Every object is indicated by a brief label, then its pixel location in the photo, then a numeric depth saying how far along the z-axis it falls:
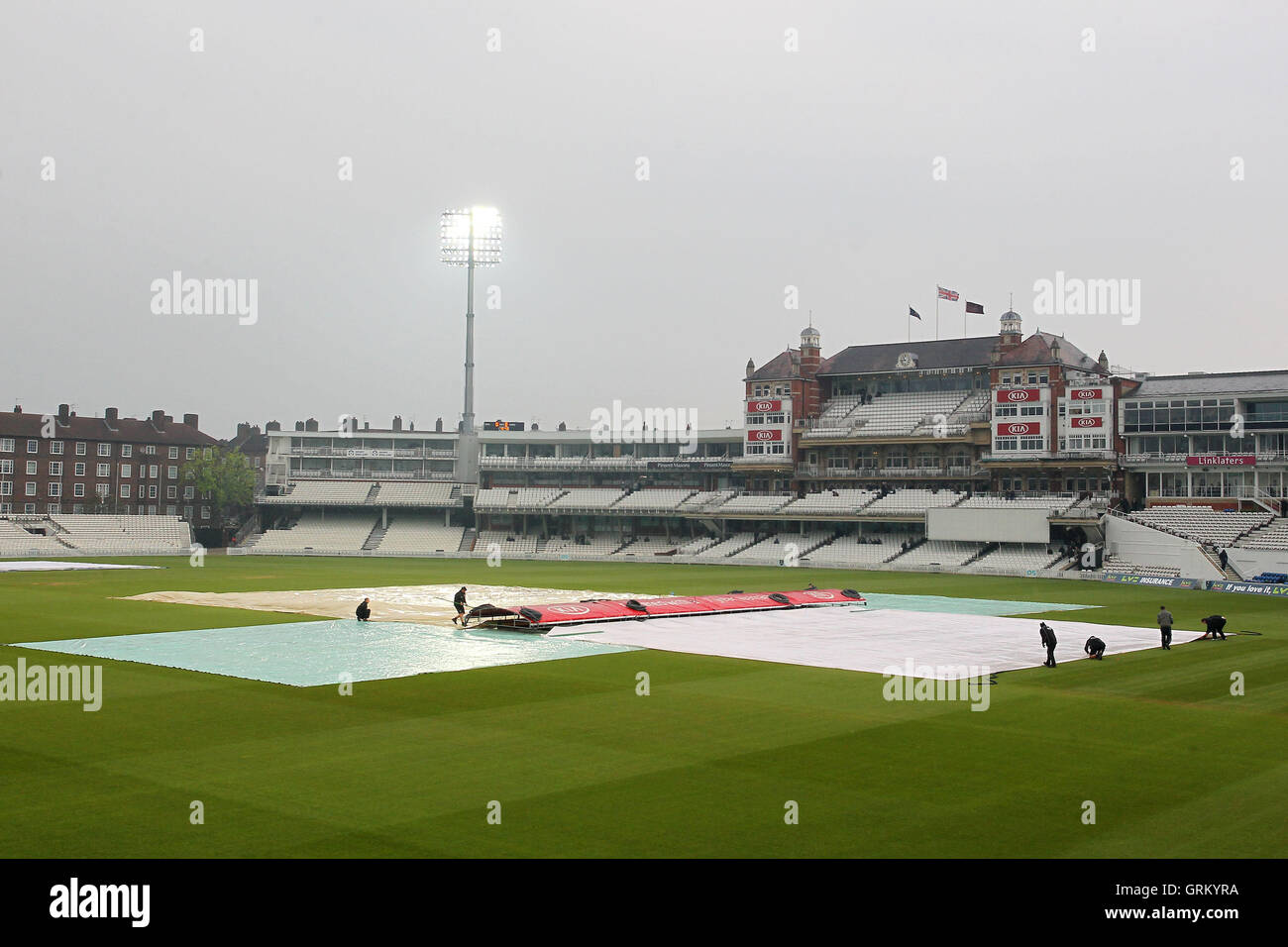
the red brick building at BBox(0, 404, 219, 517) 113.88
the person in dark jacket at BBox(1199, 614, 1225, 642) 36.03
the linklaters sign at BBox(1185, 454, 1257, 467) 78.12
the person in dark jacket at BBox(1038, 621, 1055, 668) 29.56
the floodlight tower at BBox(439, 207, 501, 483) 102.81
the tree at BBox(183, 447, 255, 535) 120.62
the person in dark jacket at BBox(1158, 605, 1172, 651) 33.38
